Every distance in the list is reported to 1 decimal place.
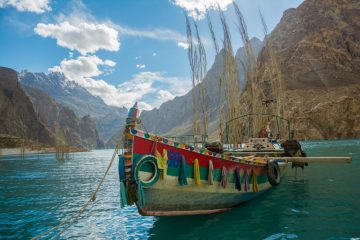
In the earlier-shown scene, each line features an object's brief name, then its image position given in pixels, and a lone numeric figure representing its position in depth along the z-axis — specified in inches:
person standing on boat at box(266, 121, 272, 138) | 754.8
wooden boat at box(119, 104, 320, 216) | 317.1
